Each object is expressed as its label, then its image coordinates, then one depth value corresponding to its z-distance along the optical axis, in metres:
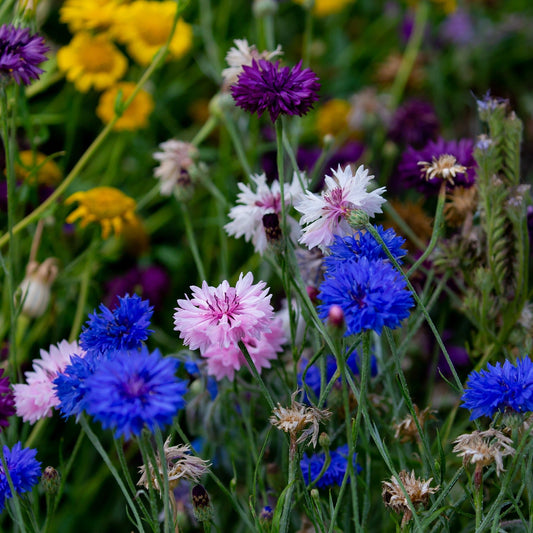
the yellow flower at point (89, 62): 1.33
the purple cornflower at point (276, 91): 1.09
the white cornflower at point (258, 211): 1.13
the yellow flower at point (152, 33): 1.35
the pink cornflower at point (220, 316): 1.05
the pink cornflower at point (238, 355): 1.11
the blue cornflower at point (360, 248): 1.05
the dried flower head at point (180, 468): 1.05
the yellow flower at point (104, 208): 1.24
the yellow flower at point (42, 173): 1.28
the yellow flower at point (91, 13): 1.31
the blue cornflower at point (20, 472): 1.05
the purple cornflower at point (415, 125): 1.44
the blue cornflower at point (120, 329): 1.04
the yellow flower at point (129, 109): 1.35
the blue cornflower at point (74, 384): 1.03
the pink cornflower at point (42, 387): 1.09
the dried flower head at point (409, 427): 1.11
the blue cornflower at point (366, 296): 1.02
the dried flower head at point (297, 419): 1.05
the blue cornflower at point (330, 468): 1.11
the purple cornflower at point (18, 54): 1.12
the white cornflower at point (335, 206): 1.07
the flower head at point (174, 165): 1.22
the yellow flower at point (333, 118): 1.65
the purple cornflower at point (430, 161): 1.18
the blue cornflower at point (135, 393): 0.98
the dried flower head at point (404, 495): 1.05
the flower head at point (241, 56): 1.16
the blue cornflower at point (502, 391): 1.03
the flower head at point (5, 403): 1.05
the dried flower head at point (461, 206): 1.18
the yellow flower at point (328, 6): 1.73
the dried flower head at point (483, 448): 1.04
